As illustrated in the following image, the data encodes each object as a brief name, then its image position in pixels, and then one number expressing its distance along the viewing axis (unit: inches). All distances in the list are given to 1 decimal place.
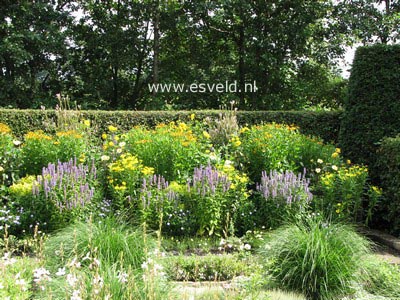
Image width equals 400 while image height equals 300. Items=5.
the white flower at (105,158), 196.6
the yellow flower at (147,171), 183.1
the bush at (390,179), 199.6
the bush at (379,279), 124.6
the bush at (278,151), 220.5
